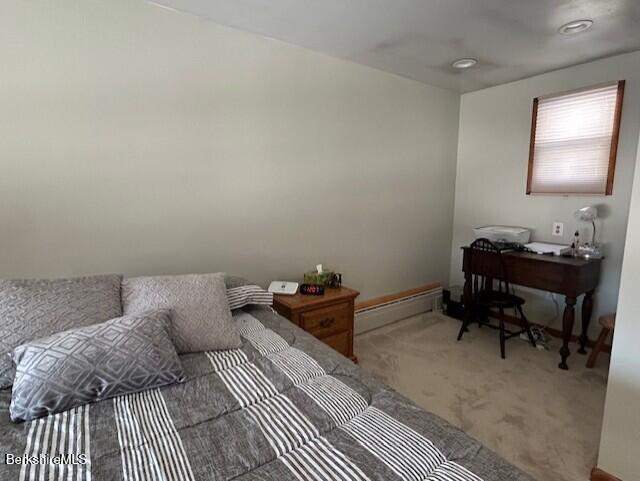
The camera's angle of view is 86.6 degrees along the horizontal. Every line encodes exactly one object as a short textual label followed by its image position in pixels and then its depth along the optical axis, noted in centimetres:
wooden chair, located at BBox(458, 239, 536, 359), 269
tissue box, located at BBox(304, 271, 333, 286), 252
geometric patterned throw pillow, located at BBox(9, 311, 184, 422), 99
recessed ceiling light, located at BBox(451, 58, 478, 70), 268
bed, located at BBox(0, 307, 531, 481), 79
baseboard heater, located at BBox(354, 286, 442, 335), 309
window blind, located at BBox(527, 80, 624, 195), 263
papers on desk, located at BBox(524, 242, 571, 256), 273
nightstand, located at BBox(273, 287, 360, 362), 216
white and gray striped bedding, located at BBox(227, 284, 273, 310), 181
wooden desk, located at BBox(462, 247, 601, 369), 248
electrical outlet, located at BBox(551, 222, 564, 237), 295
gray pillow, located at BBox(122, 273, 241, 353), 140
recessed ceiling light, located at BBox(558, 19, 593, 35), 204
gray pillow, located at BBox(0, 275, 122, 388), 117
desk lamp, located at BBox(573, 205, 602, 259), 264
